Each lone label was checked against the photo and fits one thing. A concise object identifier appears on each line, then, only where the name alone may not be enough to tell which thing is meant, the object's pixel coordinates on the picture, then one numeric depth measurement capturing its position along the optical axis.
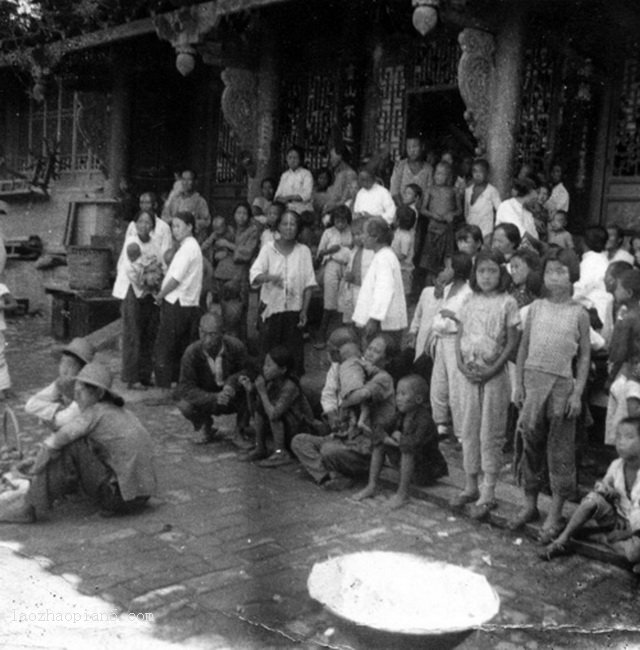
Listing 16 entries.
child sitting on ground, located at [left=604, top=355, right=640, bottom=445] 5.66
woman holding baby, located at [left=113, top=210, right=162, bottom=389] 9.20
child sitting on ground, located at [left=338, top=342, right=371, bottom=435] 6.28
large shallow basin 3.25
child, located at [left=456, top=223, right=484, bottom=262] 7.08
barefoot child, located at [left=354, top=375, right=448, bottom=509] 6.05
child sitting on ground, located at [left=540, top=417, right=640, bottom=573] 4.91
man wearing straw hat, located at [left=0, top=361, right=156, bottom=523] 5.45
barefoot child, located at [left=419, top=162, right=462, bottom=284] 9.19
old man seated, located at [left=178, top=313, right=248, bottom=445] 7.40
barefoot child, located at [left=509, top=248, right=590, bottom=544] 5.35
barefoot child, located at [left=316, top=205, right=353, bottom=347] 9.42
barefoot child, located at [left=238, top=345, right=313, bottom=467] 6.90
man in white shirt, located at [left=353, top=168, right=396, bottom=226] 9.54
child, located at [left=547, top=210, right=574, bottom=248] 9.00
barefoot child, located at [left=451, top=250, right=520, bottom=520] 5.73
